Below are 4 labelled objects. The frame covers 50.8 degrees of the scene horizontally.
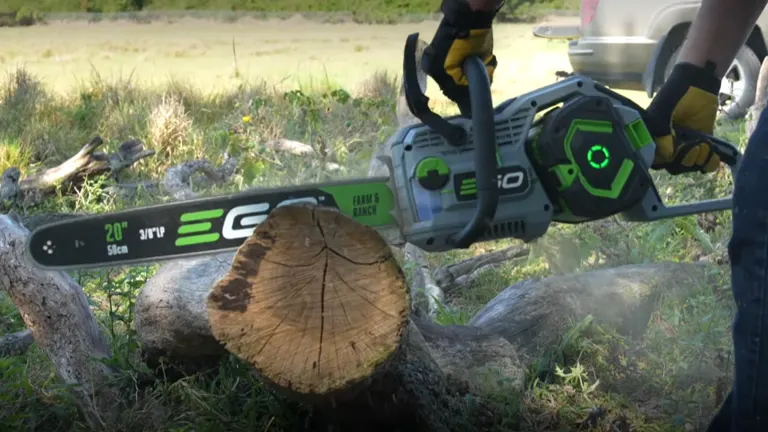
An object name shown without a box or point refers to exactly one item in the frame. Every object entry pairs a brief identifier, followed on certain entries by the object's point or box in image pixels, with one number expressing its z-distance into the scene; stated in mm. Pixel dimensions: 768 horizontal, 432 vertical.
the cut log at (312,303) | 1717
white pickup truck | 6152
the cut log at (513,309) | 2371
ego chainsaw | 2000
